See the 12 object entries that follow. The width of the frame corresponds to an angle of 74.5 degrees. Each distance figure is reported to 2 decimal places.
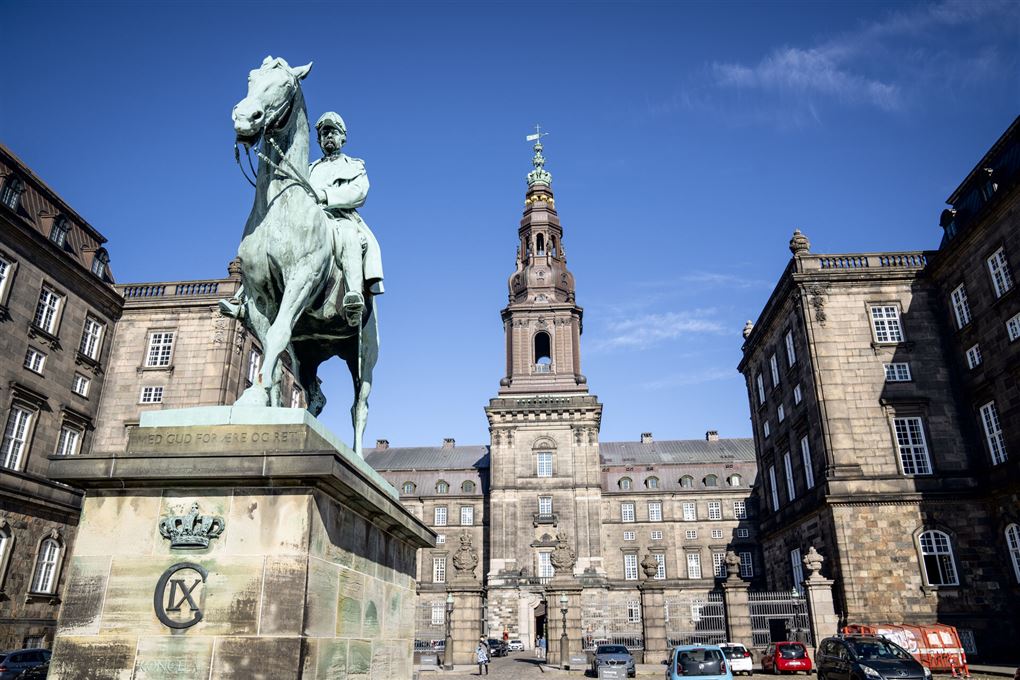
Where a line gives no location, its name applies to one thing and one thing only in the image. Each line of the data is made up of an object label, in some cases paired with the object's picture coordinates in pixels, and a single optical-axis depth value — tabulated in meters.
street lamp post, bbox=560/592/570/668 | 33.16
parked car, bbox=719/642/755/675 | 26.33
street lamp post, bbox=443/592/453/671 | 33.41
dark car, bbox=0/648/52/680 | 19.12
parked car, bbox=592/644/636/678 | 26.11
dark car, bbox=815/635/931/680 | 16.50
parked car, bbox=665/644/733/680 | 18.69
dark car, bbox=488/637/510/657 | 49.53
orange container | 22.67
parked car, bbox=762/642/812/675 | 26.34
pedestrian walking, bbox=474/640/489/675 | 30.34
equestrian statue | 5.97
